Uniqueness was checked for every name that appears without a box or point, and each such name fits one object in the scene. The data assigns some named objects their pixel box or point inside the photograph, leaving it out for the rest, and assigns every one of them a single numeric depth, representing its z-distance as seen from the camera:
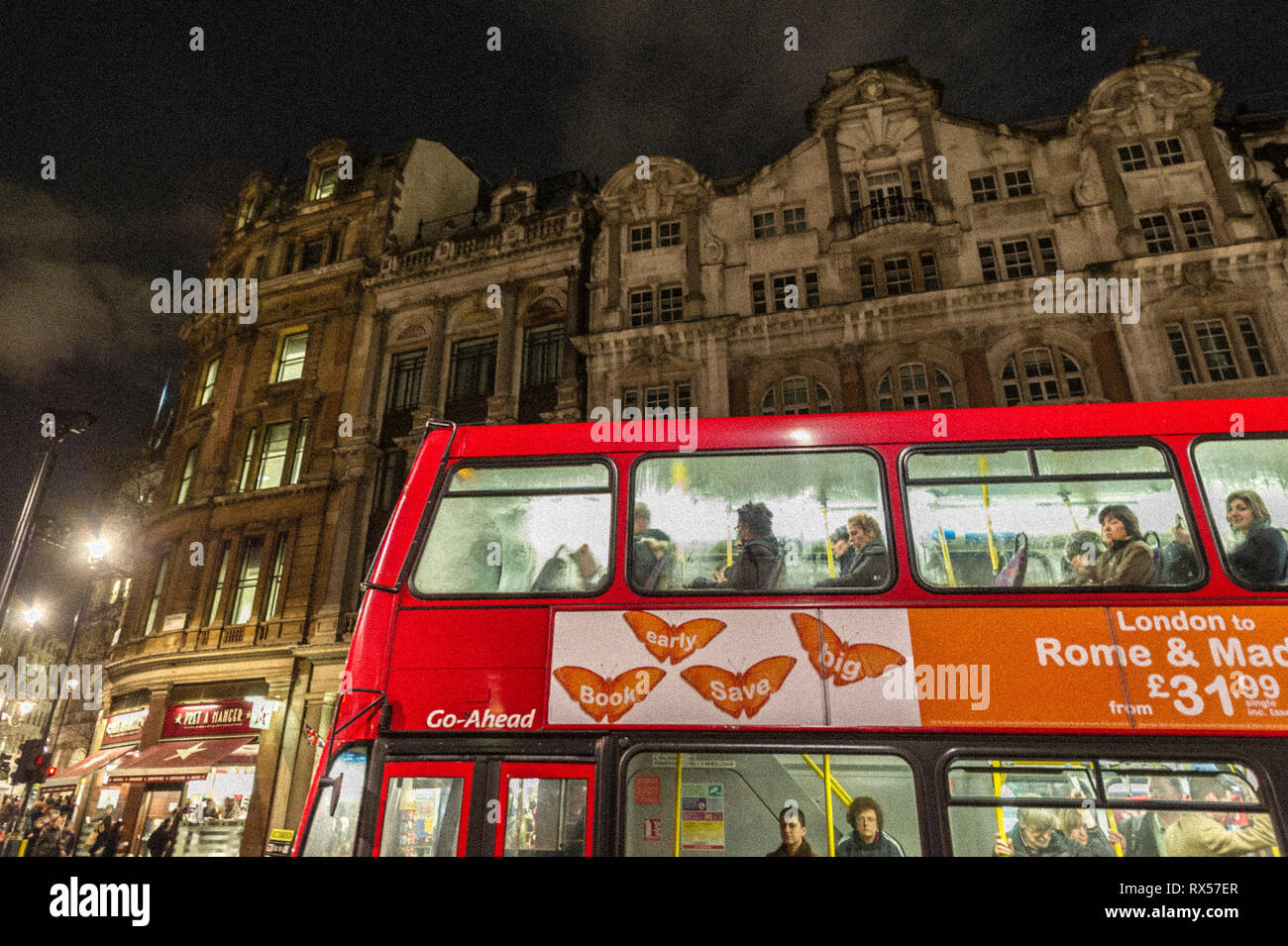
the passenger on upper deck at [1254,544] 4.93
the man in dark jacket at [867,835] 4.58
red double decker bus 4.55
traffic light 14.42
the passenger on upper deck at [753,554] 5.27
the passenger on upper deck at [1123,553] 5.03
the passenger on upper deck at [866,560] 5.18
